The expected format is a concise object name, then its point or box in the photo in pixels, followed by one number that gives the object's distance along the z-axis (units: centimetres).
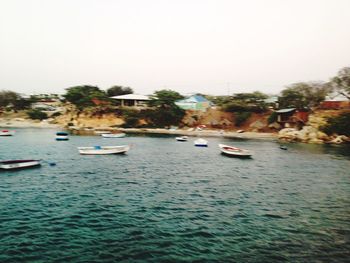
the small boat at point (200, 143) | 8522
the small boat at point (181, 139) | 9838
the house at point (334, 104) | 11708
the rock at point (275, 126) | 12968
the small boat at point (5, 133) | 10144
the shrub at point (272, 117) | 13088
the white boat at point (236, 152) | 6650
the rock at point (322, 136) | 10619
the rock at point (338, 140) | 10338
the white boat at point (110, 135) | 10312
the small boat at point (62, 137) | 9009
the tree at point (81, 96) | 15388
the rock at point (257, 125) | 13562
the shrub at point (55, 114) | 17849
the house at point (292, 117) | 12019
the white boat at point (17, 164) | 4516
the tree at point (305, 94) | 12575
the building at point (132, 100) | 16475
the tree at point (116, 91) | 18725
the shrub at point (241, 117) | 14296
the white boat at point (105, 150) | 6444
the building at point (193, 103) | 16500
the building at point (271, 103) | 14985
